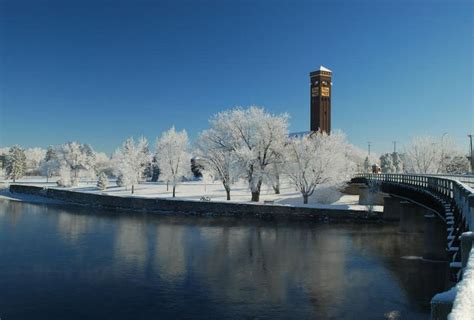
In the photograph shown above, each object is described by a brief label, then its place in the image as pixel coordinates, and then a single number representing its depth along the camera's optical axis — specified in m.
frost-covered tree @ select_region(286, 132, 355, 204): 53.75
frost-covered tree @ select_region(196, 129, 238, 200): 55.94
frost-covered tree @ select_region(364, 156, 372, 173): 112.75
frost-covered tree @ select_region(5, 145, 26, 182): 110.00
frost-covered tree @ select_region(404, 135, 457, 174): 75.00
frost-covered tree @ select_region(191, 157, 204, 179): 89.94
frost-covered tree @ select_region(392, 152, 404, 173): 108.86
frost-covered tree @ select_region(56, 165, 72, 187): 85.07
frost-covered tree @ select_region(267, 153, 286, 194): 55.28
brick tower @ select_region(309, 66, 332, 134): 102.69
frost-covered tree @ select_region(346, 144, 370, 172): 88.55
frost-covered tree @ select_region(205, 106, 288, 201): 54.22
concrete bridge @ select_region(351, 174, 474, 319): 5.06
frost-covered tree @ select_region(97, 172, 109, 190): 76.00
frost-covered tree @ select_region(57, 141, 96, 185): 109.88
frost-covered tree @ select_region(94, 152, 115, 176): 127.68
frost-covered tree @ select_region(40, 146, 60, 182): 112.94
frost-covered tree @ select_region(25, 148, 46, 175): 144.74
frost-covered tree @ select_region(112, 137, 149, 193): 74.56
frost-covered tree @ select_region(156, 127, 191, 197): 69.75
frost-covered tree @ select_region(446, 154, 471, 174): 77.25
